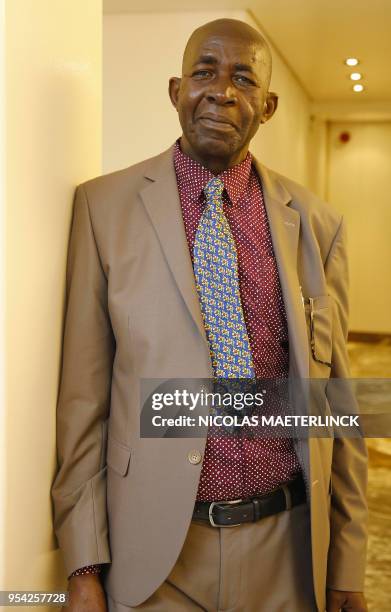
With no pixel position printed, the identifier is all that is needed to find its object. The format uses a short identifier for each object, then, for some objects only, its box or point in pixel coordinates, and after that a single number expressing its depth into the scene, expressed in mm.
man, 1392
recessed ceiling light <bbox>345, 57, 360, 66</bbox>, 6660
